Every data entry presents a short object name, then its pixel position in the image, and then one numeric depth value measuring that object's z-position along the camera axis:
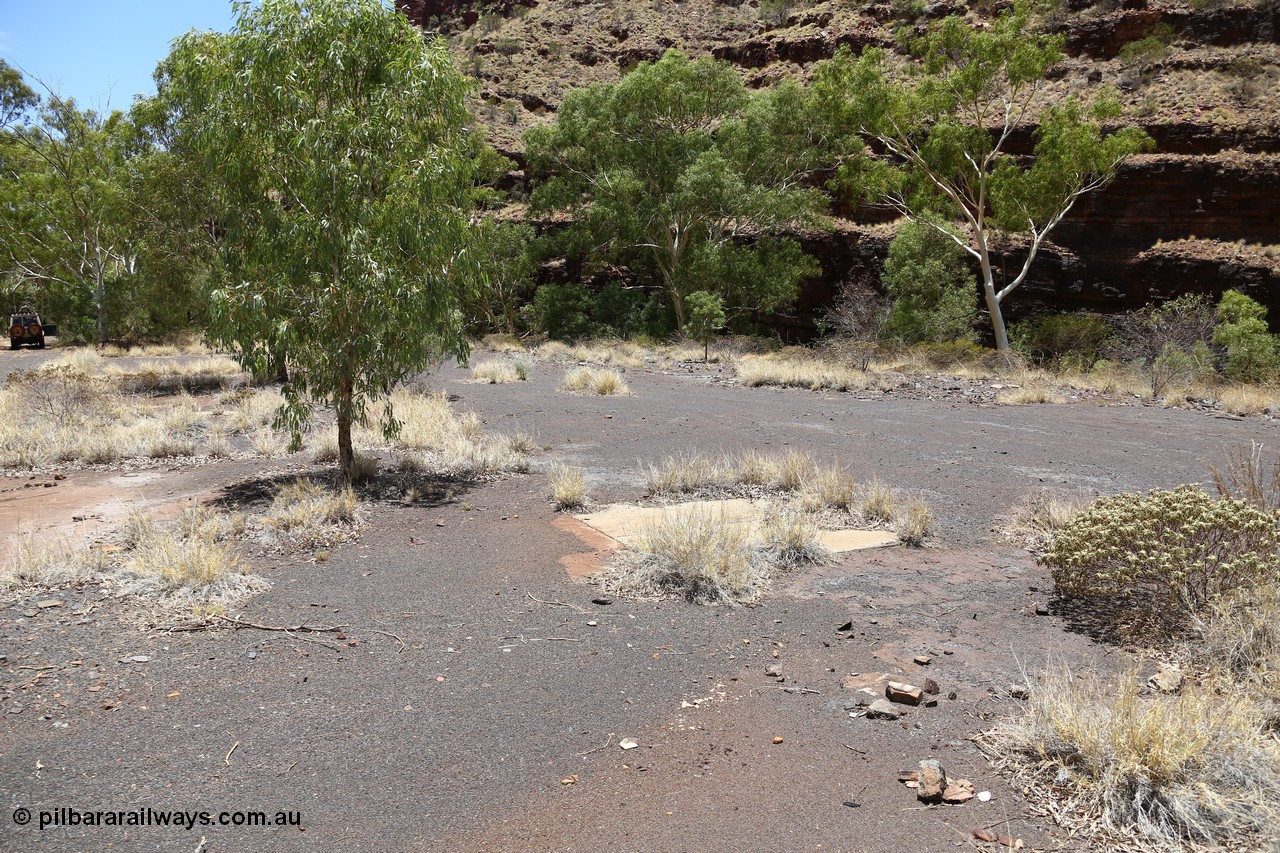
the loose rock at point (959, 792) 3.46
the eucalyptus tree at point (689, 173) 30.08
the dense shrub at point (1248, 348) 20.00
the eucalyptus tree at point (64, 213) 30.06
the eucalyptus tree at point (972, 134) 22.16
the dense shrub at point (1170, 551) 5.09
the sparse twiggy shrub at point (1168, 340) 18.39
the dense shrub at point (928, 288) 25.66
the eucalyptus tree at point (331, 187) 8.51
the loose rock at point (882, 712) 4.18
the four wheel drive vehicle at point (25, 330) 35.25
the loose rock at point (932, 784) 3.46
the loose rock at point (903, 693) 4.30
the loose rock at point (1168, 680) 4.27
